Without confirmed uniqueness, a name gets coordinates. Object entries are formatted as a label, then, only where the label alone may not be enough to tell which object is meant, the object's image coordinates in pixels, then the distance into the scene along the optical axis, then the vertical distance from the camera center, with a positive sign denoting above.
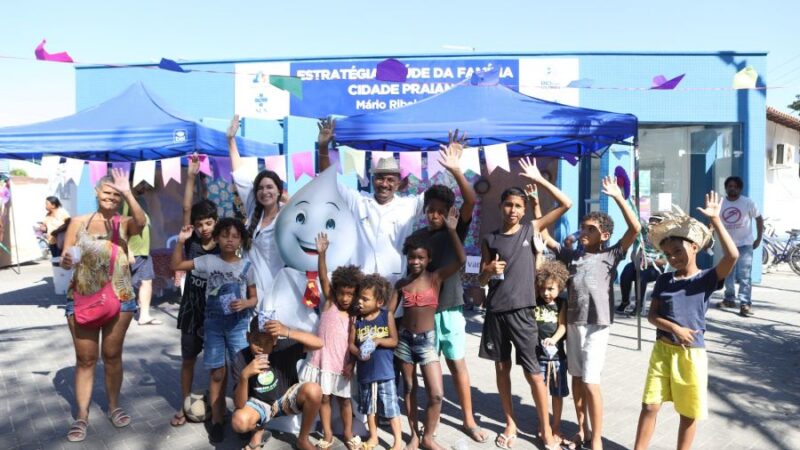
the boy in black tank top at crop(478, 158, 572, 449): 3.50 -0.45
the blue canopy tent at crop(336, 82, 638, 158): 5.54 +1.02
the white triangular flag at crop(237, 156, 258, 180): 5.88 +0.63
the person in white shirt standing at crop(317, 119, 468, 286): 3.72 +0.06
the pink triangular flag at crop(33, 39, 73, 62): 6.22 +1.81
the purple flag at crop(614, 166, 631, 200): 7.94 +0.61
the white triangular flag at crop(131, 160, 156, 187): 6.26 +0.57
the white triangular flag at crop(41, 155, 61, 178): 6.64 +0.66
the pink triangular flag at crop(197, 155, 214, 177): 6.75 +0.70
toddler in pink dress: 3.39 -0.69
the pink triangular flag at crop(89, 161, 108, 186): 6.73 +0.62
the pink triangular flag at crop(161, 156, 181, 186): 6.49 +0.62
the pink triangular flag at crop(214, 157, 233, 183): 7.21 +0.69
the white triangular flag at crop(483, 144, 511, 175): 5.48 +0.66
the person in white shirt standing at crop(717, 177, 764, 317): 7.45 +0.00
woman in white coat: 3.71 +0.01
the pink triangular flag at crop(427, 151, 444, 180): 5.45 +0.57
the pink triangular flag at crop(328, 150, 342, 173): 6.73 +0.81
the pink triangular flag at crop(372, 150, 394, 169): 5.42 +0.66
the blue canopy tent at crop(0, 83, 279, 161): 7.07 +1.09
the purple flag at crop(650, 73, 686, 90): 6.52 +1.63
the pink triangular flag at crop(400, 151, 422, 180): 5.74 +0.61
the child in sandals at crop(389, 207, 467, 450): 3.48 -0.58
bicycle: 11.75 -0.53
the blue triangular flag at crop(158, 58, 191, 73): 6.12 +1.69
